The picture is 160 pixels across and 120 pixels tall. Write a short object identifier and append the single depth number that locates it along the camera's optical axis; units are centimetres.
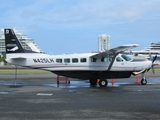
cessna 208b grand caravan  2067
